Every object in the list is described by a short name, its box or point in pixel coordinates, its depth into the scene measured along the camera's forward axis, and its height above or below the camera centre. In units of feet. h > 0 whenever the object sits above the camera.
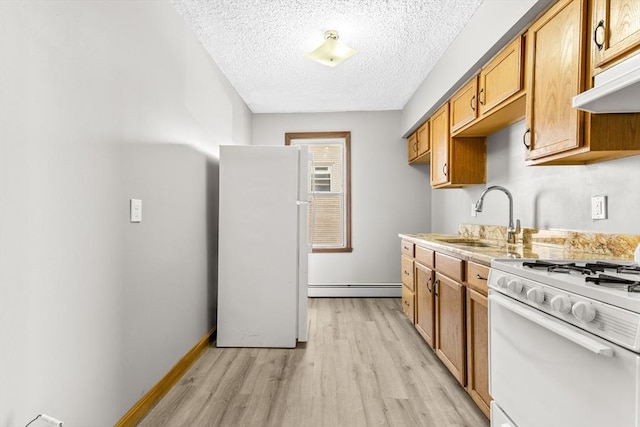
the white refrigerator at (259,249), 9.89 -0.93
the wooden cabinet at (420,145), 13.03 +2.78
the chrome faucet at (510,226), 8.40 -0.20
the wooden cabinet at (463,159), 10.44 +1.70
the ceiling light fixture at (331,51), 9.11 +4.29
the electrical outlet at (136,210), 6.03 +0.08
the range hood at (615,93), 3.58 +1.47
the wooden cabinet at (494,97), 6.89 +2.67
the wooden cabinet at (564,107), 5.09 +1.82
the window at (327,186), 15.90 +1.34
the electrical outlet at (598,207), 5.96 +0.19
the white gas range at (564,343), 2.96 -1.26
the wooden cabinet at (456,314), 6.11 -2.04
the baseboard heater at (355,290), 15.49 -3.19
